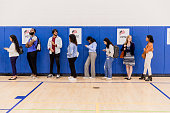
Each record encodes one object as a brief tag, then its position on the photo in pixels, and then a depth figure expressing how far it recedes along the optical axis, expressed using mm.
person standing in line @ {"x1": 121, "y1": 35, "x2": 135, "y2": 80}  7845
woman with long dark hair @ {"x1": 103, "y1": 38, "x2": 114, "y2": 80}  7816
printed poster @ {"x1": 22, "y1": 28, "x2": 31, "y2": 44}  8570
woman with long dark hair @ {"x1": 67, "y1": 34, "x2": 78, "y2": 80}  7781
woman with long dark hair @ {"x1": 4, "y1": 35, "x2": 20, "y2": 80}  7708
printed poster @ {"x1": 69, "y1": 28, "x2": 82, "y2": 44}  8531
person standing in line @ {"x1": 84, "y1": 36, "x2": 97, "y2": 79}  8062
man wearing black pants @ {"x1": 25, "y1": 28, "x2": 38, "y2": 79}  7977
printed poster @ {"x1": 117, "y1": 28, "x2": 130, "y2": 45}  8422
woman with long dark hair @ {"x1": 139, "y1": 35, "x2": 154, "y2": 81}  7543
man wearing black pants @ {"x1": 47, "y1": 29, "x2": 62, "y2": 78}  8180
